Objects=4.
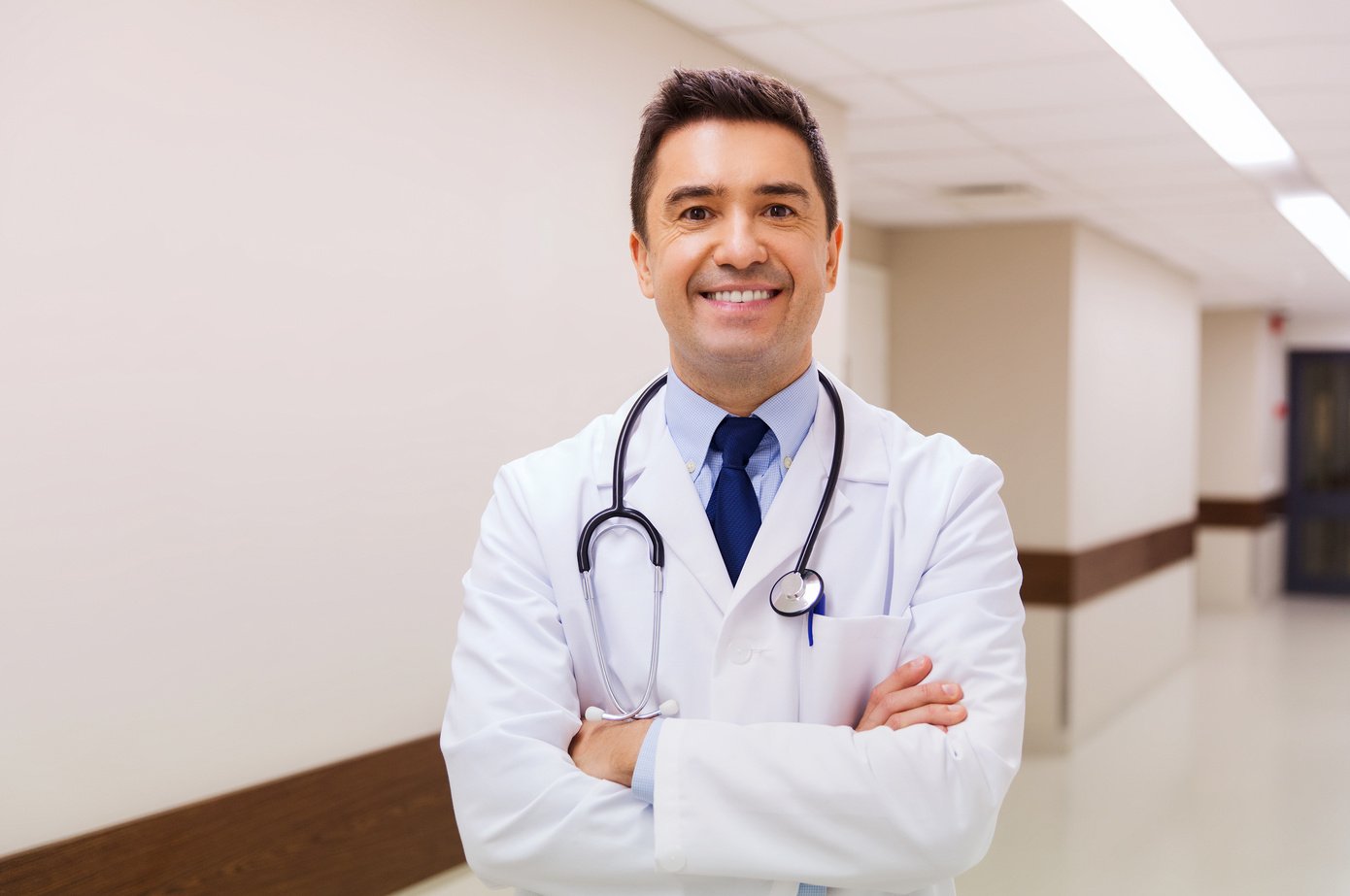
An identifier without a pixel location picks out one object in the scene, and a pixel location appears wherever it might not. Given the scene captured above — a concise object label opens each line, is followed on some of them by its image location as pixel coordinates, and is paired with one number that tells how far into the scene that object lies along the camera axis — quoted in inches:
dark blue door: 469.7
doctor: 53.2
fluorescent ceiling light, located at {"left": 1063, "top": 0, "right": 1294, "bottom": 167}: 127.0
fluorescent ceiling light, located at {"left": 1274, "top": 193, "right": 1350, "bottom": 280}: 226.2
